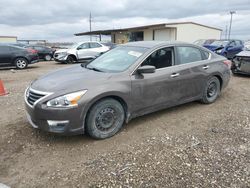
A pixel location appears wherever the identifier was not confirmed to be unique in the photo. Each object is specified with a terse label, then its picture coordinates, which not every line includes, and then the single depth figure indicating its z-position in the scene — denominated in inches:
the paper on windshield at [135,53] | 155.4
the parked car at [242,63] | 314.1
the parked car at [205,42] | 646.0
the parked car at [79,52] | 566.7
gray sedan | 123.3
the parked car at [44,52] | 693.9
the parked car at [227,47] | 527.5
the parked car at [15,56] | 466.3
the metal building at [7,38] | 1684.3
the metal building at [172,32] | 995.3
